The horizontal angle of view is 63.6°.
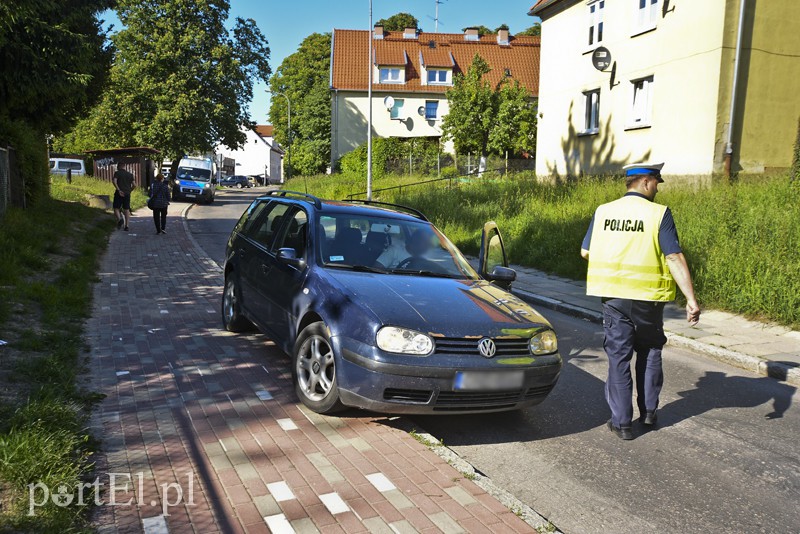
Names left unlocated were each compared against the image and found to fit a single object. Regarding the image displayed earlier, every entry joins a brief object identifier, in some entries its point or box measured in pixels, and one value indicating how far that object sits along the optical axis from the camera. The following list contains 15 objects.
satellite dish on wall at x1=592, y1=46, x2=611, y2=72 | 20.70
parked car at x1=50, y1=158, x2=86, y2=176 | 39.12
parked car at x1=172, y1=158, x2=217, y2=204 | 35.69
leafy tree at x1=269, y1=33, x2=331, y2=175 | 59.78
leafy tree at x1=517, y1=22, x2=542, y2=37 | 70.75
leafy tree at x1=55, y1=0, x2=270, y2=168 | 40.31
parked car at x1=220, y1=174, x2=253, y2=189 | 83.06
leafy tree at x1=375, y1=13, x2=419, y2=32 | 77.19
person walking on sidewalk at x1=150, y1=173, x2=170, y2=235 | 17.66
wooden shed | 37.69
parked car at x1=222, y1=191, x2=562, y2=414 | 4.23
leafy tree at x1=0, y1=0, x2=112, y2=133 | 13.11
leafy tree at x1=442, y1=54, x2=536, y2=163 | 37.62
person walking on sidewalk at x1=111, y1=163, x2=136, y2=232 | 17.73
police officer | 4.47
